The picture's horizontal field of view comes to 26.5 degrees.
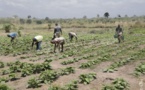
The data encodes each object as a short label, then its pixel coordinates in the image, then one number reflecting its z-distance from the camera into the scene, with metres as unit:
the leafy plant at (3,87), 10.19
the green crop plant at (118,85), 10.24
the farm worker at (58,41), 19.58
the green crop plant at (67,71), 12.65
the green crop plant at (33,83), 11.03
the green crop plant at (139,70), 12.88
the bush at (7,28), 43.16
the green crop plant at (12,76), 12.53
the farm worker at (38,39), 20.20
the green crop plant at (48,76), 11.52
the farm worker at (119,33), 25.28
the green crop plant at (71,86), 10.36
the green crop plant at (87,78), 11.36
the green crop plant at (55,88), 10.04
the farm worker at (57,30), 24.40
